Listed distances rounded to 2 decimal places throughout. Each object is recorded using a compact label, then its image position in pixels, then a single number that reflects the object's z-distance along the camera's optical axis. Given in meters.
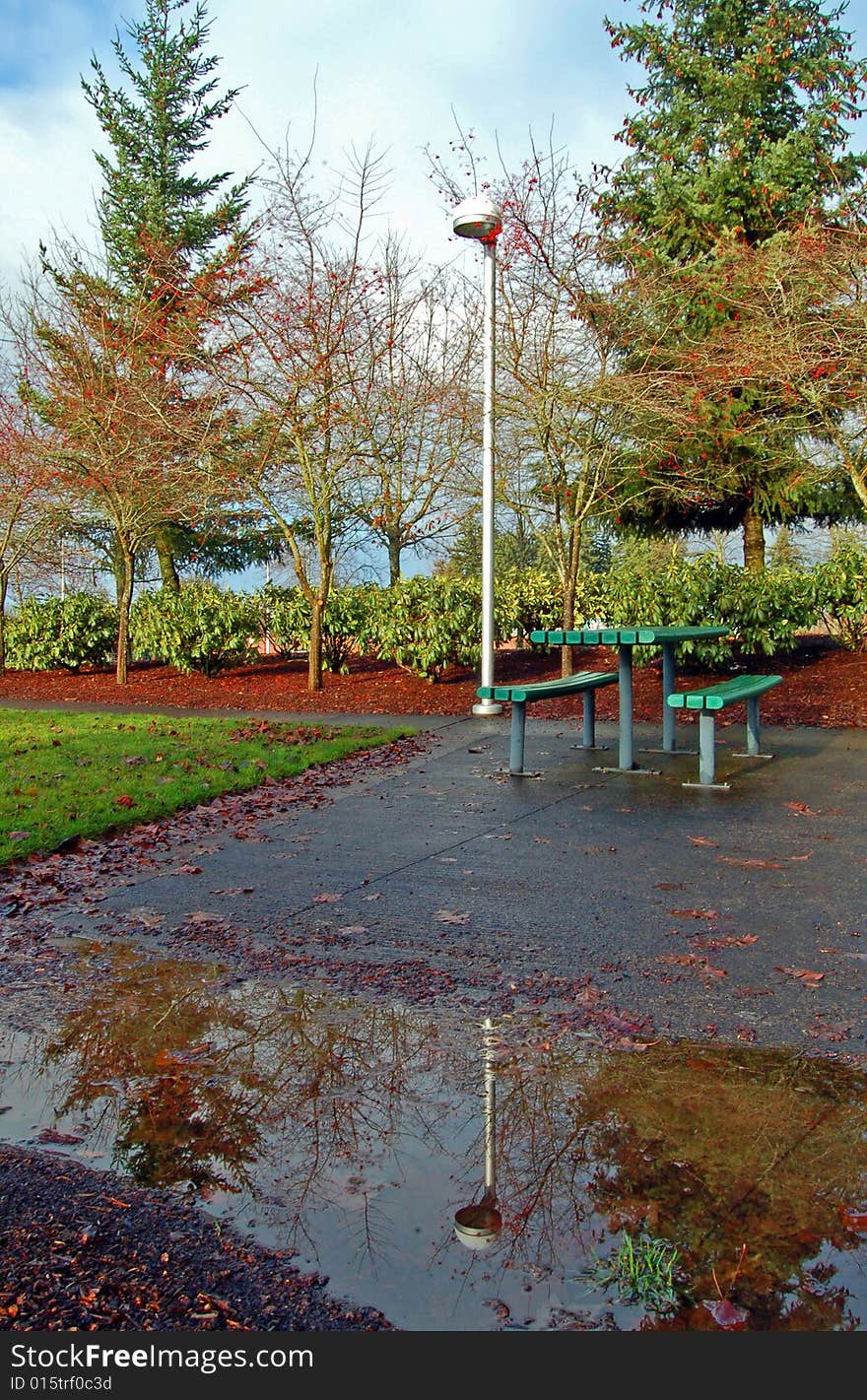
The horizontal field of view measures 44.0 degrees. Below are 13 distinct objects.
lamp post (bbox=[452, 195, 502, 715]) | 10.77
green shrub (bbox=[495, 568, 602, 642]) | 14.85
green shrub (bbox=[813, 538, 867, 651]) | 13.32
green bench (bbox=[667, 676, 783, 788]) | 7.26
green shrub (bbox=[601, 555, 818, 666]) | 13.20
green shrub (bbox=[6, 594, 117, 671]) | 18.14
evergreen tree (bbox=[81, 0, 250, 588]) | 22.98
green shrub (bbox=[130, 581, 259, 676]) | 16.14
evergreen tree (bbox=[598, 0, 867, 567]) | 15.80
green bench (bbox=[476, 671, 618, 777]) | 8.08
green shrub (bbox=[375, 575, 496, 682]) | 13.92
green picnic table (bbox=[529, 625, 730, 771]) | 7.95
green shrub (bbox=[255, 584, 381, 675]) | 14.80
